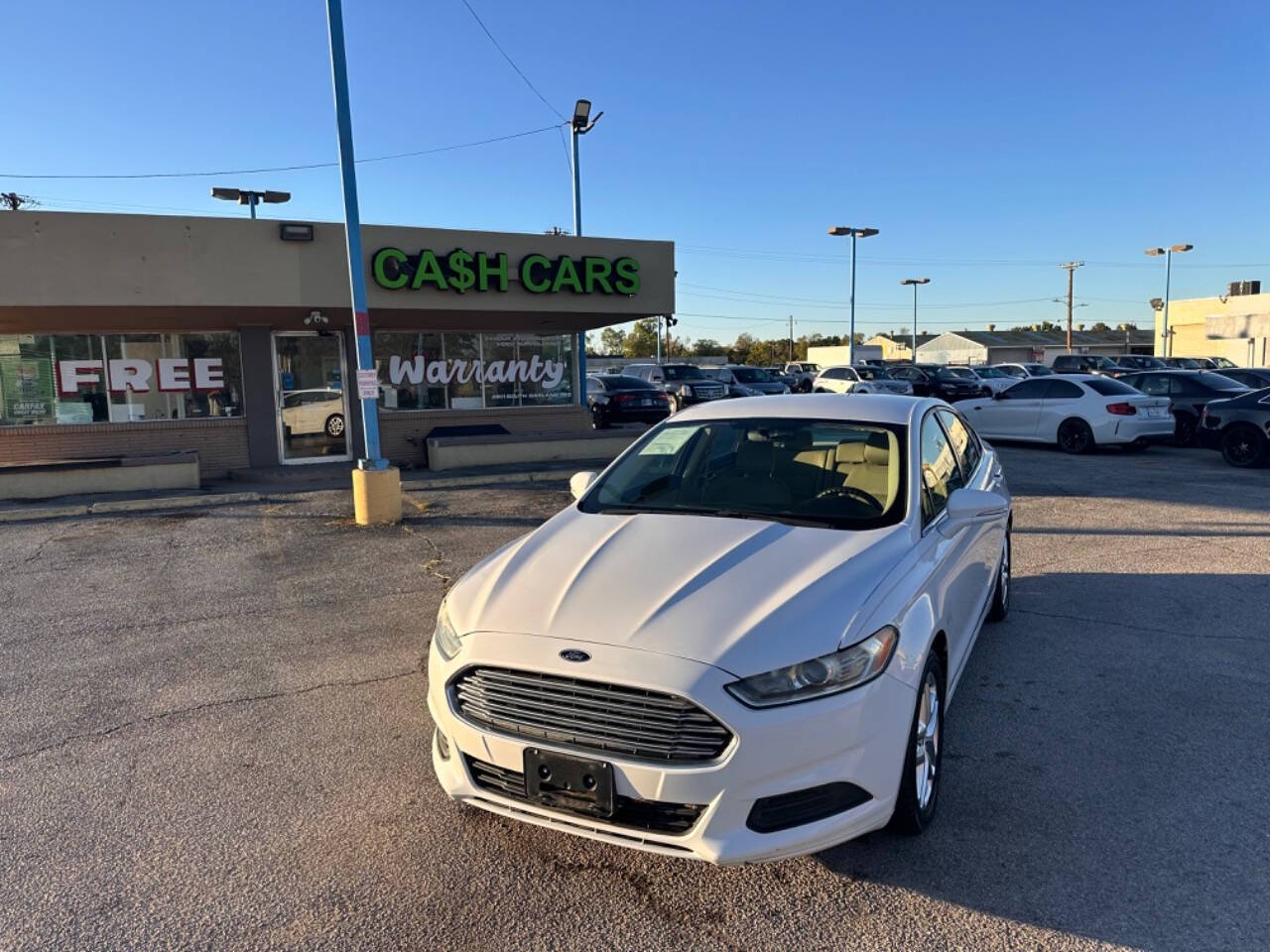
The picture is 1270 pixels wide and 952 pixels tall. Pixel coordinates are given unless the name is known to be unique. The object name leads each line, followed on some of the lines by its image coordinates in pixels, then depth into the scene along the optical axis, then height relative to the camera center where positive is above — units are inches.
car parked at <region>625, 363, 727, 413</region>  999.0 -18.8
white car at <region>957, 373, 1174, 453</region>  605.0 -41.2
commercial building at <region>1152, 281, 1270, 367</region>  1777.8 +65.4
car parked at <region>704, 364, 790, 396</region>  1146.0 -19.9
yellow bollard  376.5 -54.2
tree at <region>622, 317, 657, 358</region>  3929.6 +121.7
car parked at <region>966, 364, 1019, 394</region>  1240.8 -27.7
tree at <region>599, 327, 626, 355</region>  4168.3 +135.1
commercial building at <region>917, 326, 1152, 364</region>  3272.6 +55.2
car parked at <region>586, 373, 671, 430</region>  831.7 -33.7
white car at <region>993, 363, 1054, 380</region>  1512.2 -18.3
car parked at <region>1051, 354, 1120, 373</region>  1275.8 -10.1
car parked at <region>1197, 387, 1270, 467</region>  534.0 -46.5
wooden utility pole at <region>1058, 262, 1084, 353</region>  2586.1 +245.2
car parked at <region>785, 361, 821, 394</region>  1301.7 -17.5
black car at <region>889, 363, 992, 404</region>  1162.6 -34.6
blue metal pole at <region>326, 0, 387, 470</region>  361.7 +61.2
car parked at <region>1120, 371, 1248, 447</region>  677.3 -28.2
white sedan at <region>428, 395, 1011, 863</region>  105.2 -40.2
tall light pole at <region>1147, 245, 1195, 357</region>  1814.1 +226.8
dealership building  457.4 +30.7
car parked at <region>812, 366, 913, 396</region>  1034.7 -23.2
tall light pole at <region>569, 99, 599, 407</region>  710.5 +213.0
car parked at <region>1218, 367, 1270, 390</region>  767.7 -20.0
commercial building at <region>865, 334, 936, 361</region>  3794.3 +85.2
